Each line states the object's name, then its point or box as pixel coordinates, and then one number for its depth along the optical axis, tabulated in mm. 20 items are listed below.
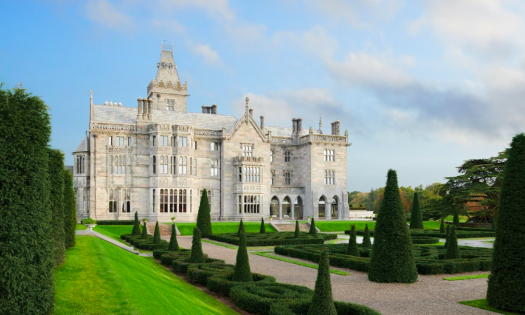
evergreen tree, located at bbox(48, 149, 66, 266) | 15531
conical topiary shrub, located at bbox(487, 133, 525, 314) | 12922
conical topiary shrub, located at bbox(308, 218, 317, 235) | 37450
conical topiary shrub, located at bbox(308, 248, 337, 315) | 10195
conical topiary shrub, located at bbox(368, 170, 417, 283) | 17500
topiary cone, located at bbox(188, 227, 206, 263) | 20516
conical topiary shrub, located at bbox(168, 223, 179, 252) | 25188
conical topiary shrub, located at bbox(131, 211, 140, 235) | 37244
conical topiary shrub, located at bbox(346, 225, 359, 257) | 23688
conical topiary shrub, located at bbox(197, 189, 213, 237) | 38469
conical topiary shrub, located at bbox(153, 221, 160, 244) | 29547
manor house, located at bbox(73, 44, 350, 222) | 48750
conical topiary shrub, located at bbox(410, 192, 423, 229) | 44156
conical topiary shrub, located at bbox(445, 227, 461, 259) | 21969
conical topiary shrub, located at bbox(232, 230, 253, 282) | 16000
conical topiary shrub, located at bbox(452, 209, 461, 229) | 44450
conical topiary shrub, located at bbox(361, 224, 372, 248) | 27297
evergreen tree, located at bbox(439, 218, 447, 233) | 38569
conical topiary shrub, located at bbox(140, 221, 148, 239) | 33556
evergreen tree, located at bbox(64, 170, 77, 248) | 20250
